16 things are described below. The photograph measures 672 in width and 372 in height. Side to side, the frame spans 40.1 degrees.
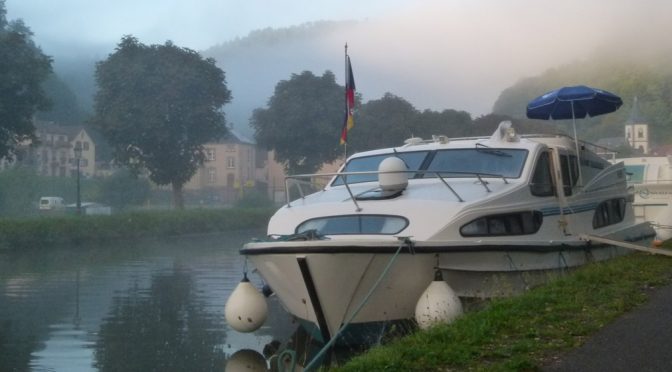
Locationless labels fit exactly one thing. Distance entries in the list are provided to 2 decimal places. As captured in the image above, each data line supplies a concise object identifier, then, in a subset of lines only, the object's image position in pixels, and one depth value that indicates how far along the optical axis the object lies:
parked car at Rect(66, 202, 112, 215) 56.66
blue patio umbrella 14.33
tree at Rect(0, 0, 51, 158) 38.06
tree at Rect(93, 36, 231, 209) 49.47
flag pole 14.17
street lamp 42.14
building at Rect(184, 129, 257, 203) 76.31
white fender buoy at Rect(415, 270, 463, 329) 9.00
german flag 14.27
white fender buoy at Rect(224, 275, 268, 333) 10.09
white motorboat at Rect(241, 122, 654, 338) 9.50
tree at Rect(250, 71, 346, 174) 54.72
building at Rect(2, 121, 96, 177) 84.19
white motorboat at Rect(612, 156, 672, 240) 17.36
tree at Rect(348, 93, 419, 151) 46.78
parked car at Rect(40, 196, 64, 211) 62.57
